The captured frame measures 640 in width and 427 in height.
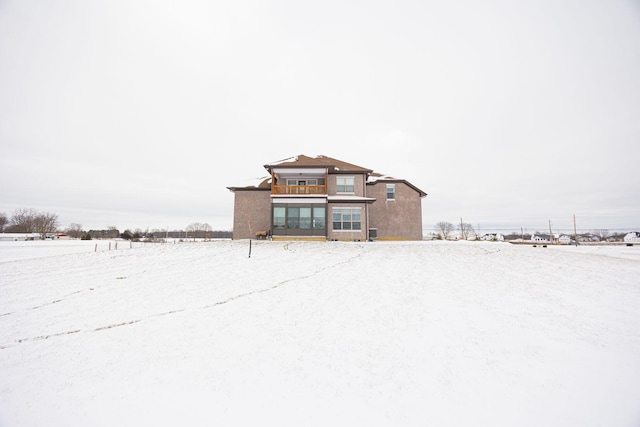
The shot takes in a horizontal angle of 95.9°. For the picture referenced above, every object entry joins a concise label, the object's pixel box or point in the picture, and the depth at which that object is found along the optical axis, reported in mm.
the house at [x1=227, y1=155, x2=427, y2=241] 23031
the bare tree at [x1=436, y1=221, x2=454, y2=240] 73031
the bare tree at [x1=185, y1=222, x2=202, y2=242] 77975
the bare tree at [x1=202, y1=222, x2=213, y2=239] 80125
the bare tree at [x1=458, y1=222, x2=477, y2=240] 77250
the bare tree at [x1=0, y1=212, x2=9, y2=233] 65712
